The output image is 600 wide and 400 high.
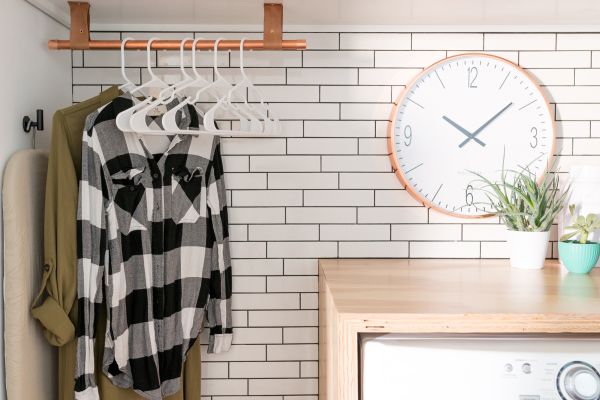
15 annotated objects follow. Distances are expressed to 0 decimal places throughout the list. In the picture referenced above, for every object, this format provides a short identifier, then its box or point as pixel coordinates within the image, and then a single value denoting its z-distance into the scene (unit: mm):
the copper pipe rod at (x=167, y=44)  1658
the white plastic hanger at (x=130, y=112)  1517
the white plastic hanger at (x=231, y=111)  1521
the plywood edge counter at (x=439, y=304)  1229
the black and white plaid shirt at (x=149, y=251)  1591
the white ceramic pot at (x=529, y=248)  1745
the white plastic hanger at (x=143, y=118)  1500
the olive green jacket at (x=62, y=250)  1521
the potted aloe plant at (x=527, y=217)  1752
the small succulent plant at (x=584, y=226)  1708
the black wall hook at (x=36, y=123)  1598
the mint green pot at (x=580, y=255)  1692
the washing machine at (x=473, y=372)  1230
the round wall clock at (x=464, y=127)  1906
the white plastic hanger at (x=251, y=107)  1671
